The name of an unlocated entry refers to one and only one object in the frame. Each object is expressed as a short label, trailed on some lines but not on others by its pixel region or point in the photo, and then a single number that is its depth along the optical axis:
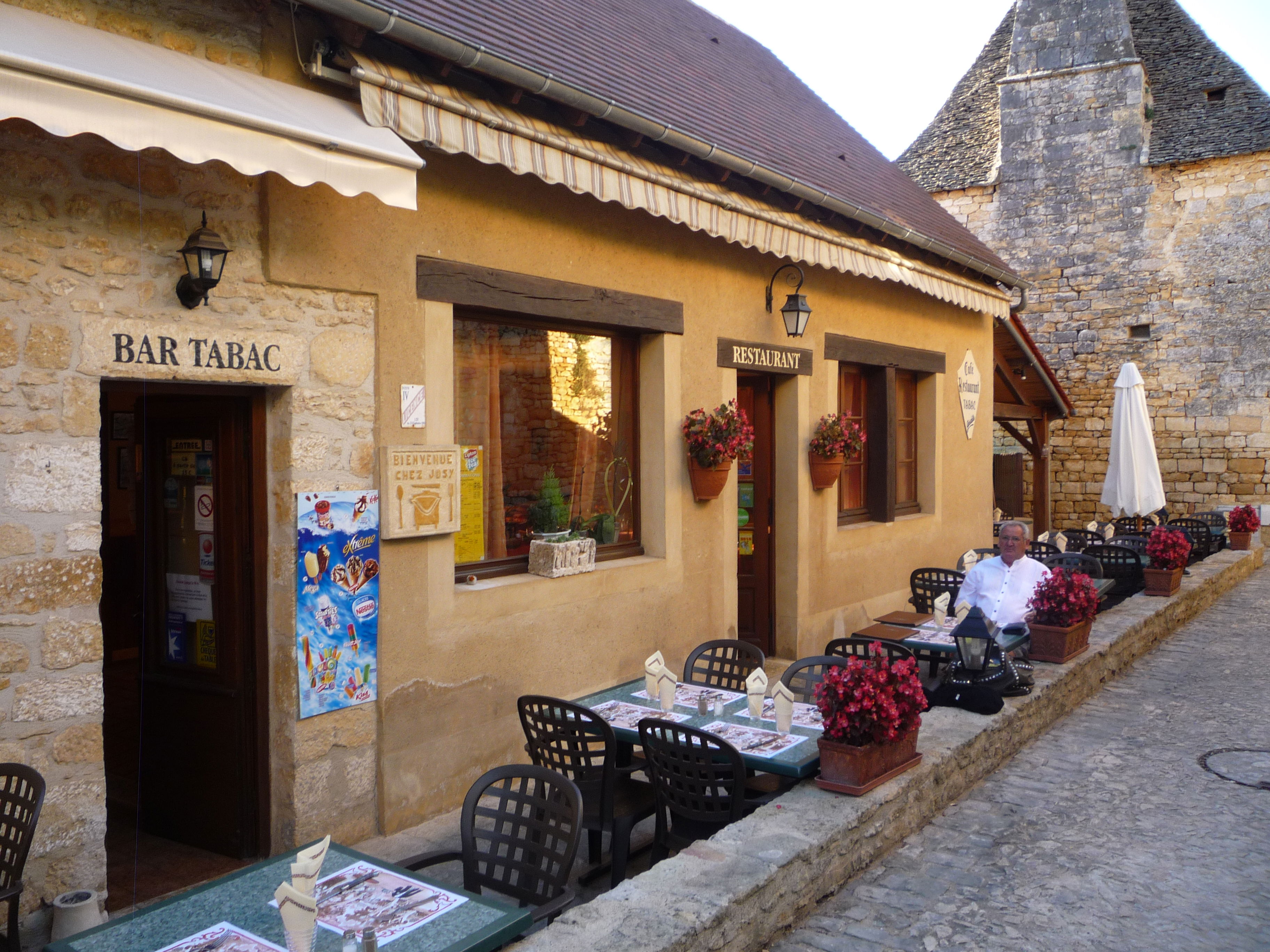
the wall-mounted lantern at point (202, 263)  3.71
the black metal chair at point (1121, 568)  9.48
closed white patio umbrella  12.36
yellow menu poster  5.29
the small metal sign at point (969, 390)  10.76
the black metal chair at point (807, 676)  4.87
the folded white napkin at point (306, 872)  2.33
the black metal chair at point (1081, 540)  10.25
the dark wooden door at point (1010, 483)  18.03
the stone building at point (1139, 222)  15.76
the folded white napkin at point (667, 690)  4.52
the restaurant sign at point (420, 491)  4.62
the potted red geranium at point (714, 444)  6.44
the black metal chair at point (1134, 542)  10.42
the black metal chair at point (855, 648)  5.04
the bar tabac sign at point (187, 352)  3.57
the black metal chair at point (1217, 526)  13.23
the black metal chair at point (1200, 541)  12.52
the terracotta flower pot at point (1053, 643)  6.18
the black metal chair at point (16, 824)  2.94
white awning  2.88
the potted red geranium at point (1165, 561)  9.16
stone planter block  5.53
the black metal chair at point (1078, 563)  8.44
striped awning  4.13
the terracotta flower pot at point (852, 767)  3.85
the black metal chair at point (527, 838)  2.96
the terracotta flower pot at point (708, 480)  6.55
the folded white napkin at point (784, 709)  4.21
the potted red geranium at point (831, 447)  7.95
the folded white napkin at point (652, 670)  4.67
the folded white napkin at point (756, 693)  4.40
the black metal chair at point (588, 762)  3.87
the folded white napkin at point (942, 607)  6.05
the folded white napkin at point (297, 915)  2.30
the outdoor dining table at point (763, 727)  3.84
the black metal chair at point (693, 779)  3.67
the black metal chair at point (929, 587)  7.88
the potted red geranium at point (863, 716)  3.82
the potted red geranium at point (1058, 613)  6.16
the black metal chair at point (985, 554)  8.36
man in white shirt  6.41
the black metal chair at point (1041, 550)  9.10
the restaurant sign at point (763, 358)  7.02
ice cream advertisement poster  4.27
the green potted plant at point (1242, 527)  13.34
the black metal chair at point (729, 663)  5.20
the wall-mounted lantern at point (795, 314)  7.35
